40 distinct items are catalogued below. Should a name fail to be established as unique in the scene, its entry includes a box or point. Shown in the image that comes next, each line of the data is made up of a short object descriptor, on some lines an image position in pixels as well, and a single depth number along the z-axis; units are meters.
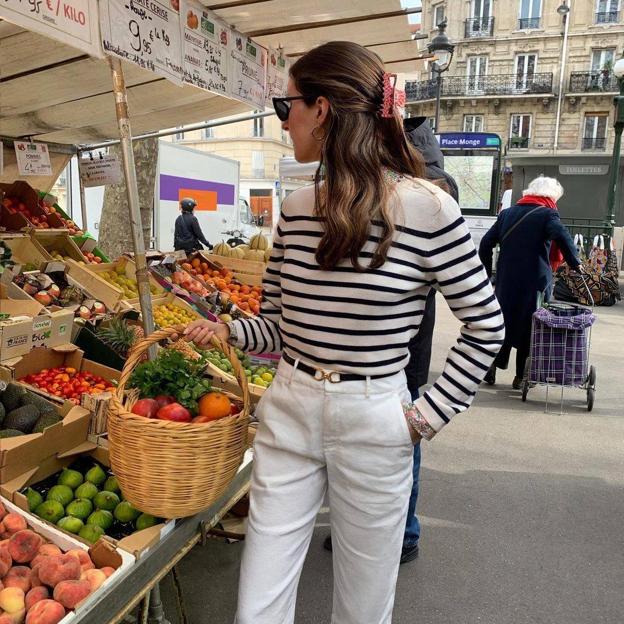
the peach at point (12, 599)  1.68
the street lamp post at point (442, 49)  12.42
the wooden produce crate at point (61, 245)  4.76
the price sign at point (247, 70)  3.80
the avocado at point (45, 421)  2.46
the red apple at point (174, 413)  1.87
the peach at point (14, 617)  1.61
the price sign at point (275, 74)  4.34
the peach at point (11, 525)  2.01
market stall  1.94
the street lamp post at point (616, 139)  10.13
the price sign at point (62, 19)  2.07
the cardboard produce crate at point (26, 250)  4.32
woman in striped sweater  1.51
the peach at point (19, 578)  1.77
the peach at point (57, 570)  1.76
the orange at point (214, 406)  1.93
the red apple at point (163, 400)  1.95
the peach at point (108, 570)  1.82
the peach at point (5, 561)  1.81
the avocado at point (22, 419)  2.42
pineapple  3.48
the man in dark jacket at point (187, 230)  10.55
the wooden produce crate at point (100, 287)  4.06
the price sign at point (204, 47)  3.15
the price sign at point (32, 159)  5.11
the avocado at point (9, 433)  2.31
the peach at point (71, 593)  1.68
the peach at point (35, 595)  1.71
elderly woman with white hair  5.53
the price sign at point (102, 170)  5.53
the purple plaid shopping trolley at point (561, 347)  5.06
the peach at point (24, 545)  1.89
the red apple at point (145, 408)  1.88
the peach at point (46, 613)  1.61
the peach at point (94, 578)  1.75
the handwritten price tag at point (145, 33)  2.49
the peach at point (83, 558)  1.86
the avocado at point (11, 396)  2.57
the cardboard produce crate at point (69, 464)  1.95
